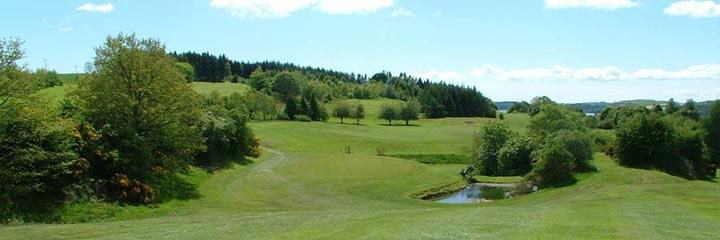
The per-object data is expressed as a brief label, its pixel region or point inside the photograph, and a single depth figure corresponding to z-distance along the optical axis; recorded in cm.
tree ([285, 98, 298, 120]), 12081
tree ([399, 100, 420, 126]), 13138
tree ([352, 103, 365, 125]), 13038
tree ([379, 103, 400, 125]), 13100
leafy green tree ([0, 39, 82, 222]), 2714
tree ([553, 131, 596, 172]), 5294
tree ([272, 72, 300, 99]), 15875
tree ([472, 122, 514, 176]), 6512
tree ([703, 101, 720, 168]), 8825
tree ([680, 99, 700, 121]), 13050
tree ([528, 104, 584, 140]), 6815
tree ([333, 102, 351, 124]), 13050
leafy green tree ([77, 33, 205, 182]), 3762
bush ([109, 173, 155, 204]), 3266
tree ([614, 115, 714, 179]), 6081
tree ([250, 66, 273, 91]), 16462
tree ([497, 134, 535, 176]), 6197
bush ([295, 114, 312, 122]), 11836
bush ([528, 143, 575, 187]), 4794
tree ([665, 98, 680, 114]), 15012
